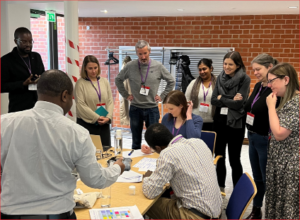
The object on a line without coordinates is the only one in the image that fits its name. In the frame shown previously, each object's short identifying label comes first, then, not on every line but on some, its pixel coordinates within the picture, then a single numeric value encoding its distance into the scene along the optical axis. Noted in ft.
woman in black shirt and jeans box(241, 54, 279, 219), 7.79
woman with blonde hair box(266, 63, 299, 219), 6.34
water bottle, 7.70
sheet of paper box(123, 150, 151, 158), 7.97
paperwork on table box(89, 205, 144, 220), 4.75
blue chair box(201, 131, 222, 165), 9.20
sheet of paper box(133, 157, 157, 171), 6.98
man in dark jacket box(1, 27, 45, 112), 8.74
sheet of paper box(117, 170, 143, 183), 6.22
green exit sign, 16.89
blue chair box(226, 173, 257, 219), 5.16
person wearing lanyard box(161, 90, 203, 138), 8.01
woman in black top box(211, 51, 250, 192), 9.19
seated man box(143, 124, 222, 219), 5.48
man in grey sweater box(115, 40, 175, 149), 11.20
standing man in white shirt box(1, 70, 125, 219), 3.85
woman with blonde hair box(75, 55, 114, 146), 9.99
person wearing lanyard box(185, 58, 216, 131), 10.35
